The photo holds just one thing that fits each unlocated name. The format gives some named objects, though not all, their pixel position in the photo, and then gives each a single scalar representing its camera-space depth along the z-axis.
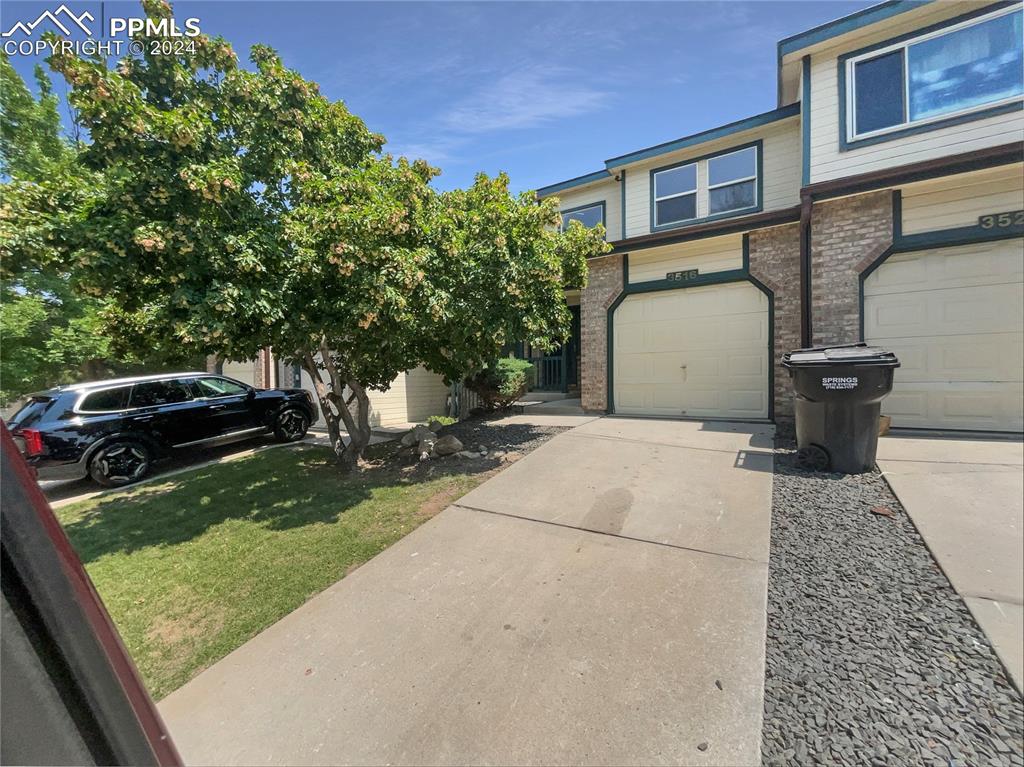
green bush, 9.65
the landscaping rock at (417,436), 7.00
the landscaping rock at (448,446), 6.55
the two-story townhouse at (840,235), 4.84
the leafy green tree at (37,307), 10.77
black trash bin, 4.35
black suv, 6.09
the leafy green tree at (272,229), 3.89
